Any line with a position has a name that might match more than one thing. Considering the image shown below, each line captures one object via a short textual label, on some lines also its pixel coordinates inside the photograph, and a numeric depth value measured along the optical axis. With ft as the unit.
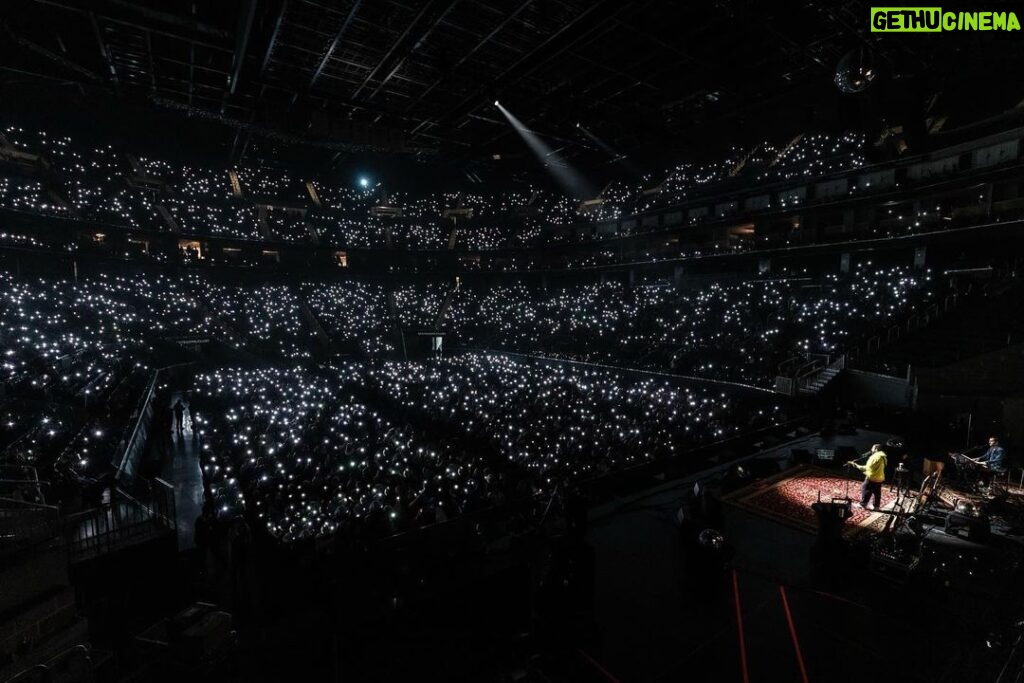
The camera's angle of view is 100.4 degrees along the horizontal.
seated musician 25.29
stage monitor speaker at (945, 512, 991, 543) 19.39
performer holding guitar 22.66
